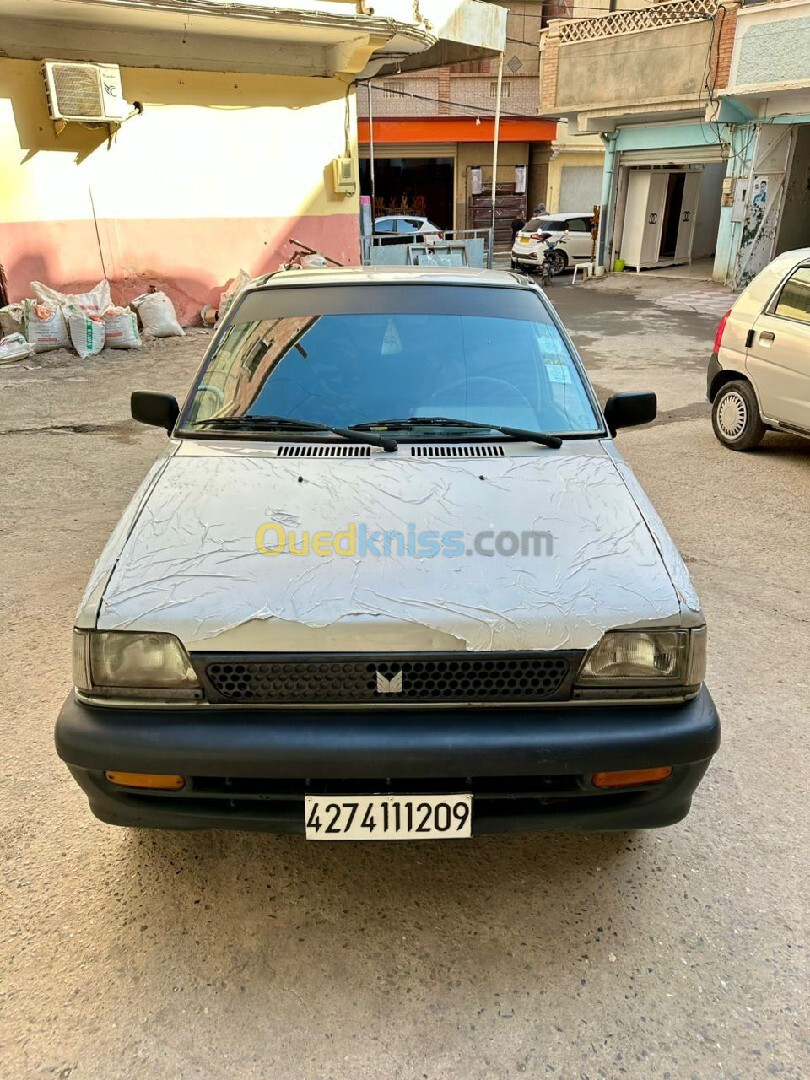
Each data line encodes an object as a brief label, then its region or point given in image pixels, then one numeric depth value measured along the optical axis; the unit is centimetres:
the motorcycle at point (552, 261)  2097
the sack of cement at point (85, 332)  1021
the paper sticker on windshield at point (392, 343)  303
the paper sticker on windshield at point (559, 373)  304
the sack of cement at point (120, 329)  1064
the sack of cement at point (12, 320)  1030
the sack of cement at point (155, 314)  1134
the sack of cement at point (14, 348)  977
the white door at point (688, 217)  2180
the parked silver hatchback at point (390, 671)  194
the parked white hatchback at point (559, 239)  2117
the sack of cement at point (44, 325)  1008
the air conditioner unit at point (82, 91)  995
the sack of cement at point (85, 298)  1037
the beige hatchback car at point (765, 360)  584
